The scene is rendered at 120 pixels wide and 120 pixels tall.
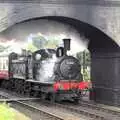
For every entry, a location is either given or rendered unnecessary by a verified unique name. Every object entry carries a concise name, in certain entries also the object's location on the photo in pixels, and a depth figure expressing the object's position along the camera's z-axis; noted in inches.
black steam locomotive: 876.0
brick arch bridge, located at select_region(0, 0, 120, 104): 754.2
